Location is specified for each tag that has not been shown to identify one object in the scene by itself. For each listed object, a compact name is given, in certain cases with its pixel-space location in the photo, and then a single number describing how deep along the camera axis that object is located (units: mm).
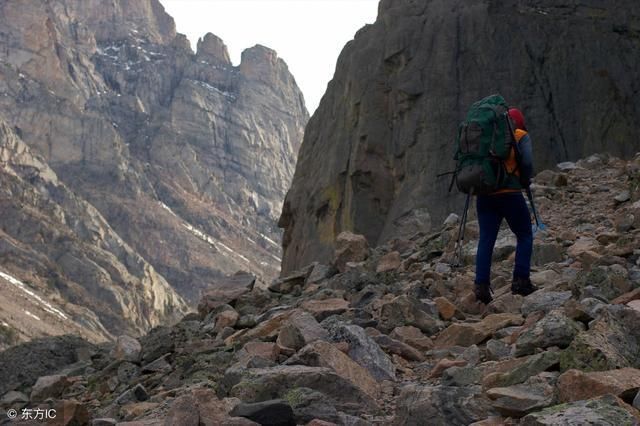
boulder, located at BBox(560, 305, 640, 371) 4387
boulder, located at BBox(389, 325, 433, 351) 6633
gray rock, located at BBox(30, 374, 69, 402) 8992
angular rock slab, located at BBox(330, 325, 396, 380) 5820
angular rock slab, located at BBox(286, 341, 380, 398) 5391
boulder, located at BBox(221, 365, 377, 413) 5062
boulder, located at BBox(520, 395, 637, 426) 3457
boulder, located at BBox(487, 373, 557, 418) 4145
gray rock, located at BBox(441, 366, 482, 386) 5035
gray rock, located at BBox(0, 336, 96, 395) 10367
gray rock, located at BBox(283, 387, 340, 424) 4695
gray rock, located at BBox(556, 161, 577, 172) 17016
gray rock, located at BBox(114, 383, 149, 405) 7074
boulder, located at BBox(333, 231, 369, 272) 12156
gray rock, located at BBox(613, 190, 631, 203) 12000
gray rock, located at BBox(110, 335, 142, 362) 9267
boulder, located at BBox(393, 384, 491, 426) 4332
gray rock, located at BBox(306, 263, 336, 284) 11859
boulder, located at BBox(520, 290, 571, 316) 6719
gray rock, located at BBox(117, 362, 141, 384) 8477
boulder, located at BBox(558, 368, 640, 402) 3891
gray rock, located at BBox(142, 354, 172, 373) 8420
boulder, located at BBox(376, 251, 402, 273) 10828
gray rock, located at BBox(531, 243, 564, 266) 9320
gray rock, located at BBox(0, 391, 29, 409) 8880
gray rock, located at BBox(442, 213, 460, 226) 13823
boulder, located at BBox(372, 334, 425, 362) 6396
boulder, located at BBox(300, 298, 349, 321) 8070
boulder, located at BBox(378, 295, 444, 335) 7109
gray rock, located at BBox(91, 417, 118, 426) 5848
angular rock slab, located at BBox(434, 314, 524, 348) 6430
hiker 7648
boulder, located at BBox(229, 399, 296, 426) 4539
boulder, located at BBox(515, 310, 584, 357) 5137
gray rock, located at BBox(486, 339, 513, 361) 5703
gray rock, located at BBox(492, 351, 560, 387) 4672
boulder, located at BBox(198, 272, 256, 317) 11477
